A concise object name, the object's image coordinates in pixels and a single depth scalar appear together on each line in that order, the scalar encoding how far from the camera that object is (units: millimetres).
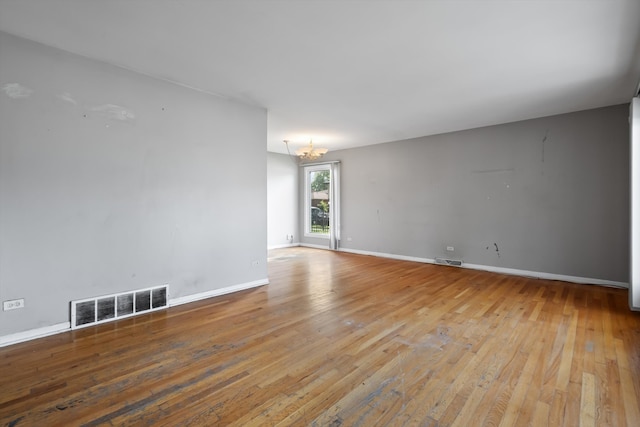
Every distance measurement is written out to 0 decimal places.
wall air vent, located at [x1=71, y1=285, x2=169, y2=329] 3043
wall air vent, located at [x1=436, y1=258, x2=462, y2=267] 6070
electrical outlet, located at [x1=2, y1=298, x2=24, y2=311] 2672
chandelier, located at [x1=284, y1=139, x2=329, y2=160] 6473
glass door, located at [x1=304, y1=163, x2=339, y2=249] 8258
